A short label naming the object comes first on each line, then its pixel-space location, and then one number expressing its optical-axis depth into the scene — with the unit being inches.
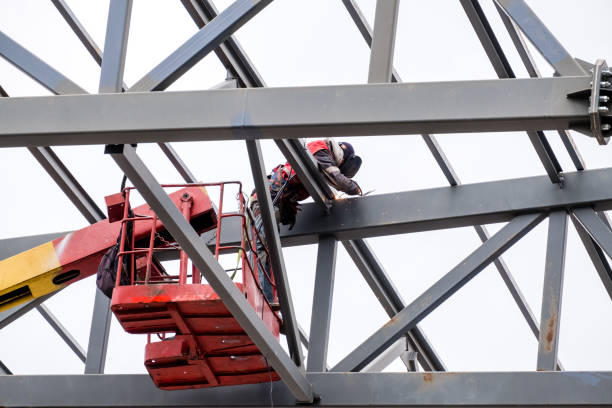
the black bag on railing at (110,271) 787.4
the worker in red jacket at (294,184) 897.5
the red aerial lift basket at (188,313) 730.2
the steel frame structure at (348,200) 563.2
